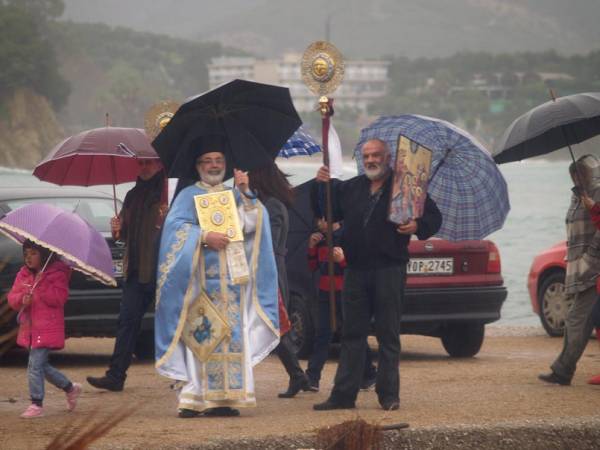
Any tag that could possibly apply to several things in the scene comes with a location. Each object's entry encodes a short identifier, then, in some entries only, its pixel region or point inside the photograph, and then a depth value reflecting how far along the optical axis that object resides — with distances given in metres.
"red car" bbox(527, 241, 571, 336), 29.48
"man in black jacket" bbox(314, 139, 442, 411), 16.89
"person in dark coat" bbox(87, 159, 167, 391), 19.19
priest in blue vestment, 16.48
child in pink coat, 16.45
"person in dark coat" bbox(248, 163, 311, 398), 18.36
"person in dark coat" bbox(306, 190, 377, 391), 19.20
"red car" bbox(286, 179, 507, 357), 23.80
